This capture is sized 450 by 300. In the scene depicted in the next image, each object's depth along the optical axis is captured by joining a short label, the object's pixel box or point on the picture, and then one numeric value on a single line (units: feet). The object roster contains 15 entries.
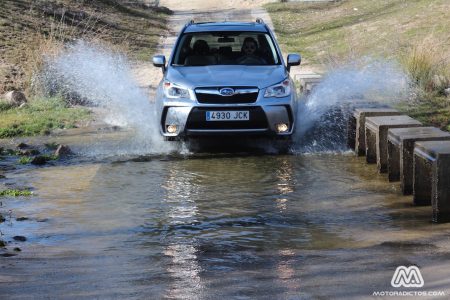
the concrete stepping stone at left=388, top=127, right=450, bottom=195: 29.86
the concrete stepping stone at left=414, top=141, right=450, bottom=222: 26.08
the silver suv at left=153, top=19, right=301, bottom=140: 38.01
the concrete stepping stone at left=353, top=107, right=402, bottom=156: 37.78
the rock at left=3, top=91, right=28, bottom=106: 54.85
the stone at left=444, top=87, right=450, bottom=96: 53.21
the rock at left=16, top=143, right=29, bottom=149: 42.75
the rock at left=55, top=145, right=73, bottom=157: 40.04
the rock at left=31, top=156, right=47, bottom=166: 38.22
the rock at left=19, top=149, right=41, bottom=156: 40.93
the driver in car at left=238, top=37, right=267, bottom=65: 41.98
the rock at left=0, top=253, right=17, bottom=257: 23.79
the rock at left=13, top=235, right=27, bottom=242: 25.50
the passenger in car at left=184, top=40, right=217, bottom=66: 41.73
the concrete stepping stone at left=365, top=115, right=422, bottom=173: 33.71
